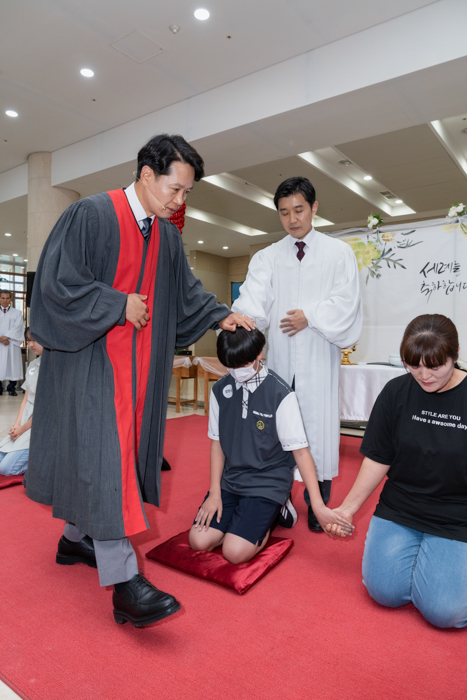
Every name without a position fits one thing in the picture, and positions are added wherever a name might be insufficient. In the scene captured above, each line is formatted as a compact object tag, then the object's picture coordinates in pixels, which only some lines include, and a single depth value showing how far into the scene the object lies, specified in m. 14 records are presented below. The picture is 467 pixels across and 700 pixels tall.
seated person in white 2.98
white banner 3.68
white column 6.83
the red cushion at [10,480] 2.84
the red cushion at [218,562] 1.71
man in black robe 1.42
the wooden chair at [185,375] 5.82
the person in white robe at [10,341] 8.00
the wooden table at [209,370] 5.54
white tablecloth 3.39
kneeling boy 1.86
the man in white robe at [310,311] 2.25
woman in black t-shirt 1.41
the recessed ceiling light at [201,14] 3.89
